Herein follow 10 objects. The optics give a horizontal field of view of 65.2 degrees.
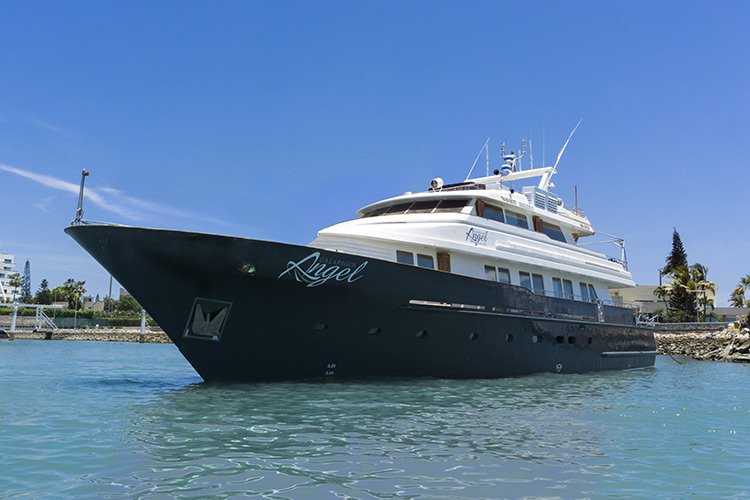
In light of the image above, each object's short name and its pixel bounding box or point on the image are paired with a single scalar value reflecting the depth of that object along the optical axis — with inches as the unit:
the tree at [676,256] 2436.0
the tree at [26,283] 5294.3
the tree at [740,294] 2244.1
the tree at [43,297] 3730.3
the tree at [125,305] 4055.1
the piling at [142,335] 2372.0
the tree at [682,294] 2112.5
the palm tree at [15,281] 4192.9
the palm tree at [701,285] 2128.4
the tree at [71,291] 3646.7
